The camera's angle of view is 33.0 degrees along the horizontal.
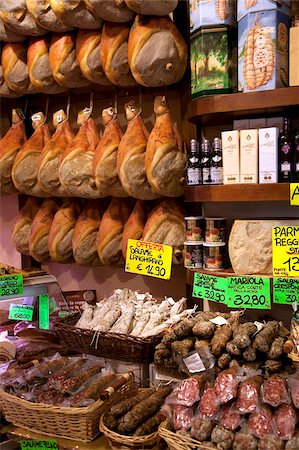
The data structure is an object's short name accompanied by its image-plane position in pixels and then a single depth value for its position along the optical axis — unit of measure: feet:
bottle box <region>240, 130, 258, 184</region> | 5.90
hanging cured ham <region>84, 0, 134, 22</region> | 6.76
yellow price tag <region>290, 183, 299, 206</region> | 5.67
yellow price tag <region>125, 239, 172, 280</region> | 6.82
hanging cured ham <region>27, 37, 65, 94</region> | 8.13
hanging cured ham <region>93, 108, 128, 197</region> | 7.39
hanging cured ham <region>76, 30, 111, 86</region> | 7.45
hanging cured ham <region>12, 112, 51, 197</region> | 8.45
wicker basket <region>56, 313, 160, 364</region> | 6.23
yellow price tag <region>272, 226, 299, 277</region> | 5.78
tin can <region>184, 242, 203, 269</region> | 6.53
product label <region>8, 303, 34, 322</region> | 8.30
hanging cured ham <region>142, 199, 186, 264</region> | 7.23
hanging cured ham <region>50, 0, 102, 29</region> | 7.06
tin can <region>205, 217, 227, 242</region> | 6.40
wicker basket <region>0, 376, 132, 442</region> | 5.61
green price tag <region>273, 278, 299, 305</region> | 5.75
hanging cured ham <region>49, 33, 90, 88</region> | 7.77
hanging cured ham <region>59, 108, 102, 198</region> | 7.66
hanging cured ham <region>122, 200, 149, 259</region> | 7.59
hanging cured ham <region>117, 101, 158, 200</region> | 7.10
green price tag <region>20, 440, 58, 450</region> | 5.78
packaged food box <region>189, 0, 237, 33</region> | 6.14
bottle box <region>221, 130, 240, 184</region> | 6.05
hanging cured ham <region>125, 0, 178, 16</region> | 6.47
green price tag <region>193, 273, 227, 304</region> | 6.09
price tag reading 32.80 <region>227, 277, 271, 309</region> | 5.83
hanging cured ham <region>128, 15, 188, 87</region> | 6.70
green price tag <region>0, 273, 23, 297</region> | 7.97
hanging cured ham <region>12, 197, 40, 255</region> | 9.19
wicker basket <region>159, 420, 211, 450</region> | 4.67
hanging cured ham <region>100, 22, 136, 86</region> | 7.15
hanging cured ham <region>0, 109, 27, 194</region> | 8.72
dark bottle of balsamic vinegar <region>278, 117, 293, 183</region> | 5.76
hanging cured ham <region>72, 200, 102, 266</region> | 8.09
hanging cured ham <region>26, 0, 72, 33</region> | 7.44
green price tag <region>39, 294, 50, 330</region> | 8.36
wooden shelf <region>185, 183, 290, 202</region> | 5.78
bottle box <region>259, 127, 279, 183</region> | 5.79
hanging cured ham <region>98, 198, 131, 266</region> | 7.86
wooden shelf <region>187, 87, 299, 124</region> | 5.80
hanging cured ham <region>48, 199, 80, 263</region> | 8.33
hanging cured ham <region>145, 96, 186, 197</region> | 6.88
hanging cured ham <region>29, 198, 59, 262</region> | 8.66
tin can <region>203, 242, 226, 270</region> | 6.38
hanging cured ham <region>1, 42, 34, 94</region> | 8.52
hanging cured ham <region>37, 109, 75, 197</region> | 8.09
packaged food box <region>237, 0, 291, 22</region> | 5.74
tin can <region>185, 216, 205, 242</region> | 6.56
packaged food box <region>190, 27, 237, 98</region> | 6.18
